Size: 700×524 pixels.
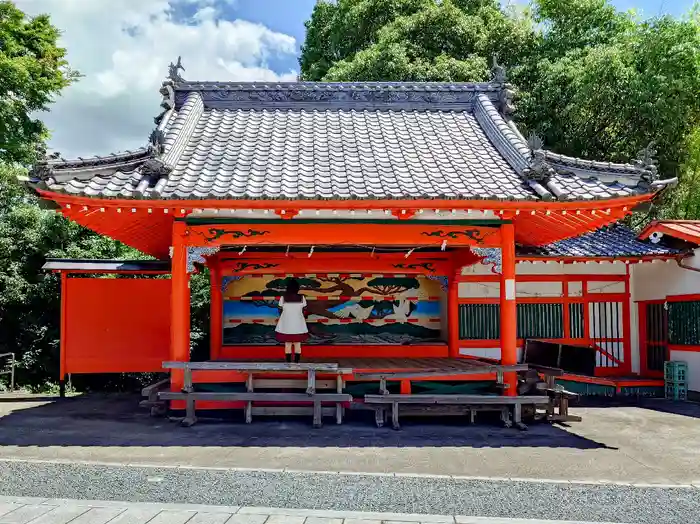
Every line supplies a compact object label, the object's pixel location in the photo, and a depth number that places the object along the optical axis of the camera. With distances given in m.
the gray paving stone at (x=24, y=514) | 4.62
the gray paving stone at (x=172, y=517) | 4.66
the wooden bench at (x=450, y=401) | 8.76
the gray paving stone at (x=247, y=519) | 4.66
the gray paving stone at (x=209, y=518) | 4.67
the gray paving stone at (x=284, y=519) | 4.65
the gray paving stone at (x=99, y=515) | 4.62
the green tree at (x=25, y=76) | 16.83
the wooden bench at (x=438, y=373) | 8.95
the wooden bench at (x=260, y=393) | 8.69
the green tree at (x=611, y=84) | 16.64
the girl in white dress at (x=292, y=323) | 10.16
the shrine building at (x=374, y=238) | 8.47
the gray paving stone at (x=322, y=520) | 4.65
